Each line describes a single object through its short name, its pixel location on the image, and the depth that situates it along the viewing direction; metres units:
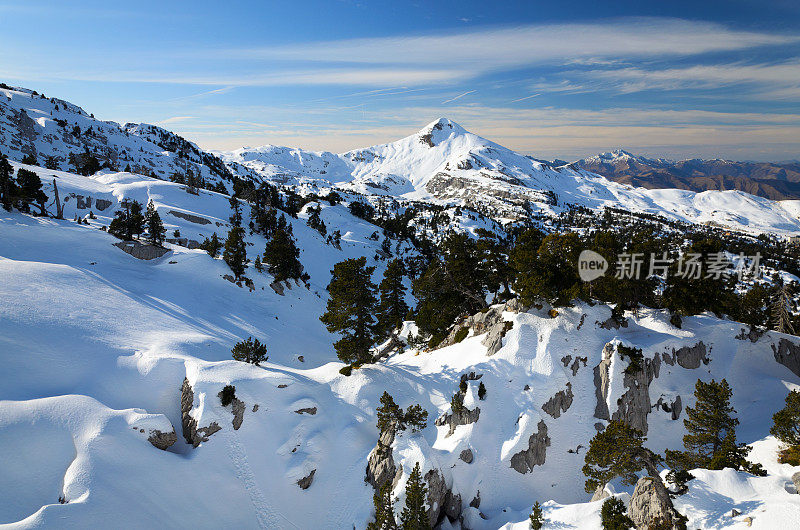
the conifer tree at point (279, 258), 81.25
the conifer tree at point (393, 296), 48.62
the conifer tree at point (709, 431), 28.17
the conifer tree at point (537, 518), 28.65
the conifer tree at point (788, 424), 26.97
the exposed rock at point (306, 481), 33.91
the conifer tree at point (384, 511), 26.68
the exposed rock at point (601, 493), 30.25
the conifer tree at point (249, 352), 45.00
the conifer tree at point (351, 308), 45.00
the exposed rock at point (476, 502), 34.22
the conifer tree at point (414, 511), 26.08
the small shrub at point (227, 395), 35.88
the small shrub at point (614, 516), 25.52
